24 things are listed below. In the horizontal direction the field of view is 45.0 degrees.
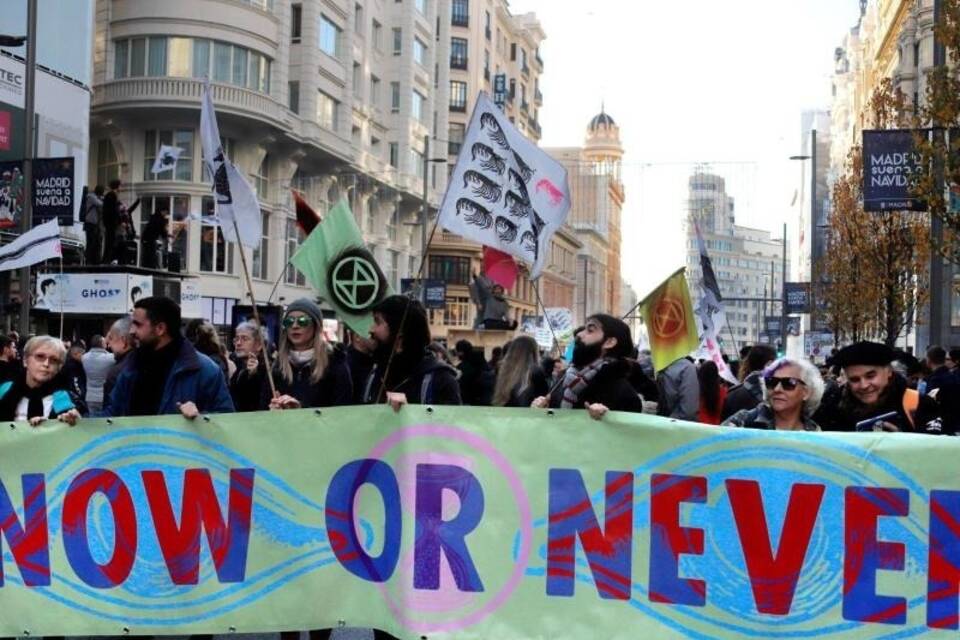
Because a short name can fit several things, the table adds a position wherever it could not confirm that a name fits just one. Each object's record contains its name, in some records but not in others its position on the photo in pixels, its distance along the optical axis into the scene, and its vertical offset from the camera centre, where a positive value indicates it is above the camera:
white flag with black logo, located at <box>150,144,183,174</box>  36.22 +5.64
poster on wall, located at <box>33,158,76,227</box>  17.00 +2.14
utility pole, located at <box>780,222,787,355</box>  44.88 +1.13
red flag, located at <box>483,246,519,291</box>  8.45 +0.58
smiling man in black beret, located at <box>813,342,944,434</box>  5.32 -0.16
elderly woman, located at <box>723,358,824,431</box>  5.05 -0.18
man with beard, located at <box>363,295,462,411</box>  5.54 -0.07
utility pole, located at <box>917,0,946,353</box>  15.27 +1.36
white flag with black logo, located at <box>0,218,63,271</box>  12.46 +0.95
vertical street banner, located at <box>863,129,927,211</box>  15.63 +2.55
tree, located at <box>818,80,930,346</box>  31.05 +2.70
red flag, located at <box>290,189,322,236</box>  8.46 +0.90
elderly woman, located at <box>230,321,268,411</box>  7.04 -0.26
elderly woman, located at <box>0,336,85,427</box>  6.02 -0.27
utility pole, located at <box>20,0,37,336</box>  16.11 +2.59
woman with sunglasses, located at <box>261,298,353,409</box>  6.05 -0.13
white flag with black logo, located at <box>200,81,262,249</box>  7.23 +0.92
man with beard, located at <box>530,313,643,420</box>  5.56 -0.12
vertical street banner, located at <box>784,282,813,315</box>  44.28 +2.09
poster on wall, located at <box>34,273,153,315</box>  17.66 +0.67
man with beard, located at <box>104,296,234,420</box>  5.70 -0.18
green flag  6.86 +0.44
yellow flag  8.74 +0.17
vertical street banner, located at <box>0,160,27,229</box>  17.70 +2.17
